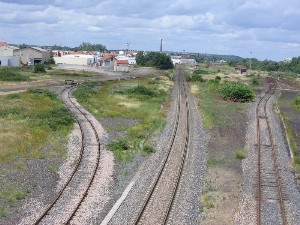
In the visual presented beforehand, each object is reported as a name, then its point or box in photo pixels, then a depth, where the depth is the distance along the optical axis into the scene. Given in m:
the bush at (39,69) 92.19
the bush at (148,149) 27.16
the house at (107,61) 145.75
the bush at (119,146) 27.39
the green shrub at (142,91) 56.56
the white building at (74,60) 148.75
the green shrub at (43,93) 48.94
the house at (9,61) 109.50
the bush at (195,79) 91.62
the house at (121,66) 117.84
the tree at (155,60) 154.79
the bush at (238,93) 55.54
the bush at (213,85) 67.66
